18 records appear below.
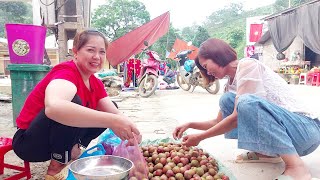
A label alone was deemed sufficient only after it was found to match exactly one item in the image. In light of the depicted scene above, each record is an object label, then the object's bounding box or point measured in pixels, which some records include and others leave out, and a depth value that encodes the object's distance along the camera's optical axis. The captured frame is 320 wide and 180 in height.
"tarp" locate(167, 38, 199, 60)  20.67
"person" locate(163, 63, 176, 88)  10.55
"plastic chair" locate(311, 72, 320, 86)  10.98
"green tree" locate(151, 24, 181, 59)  33.97
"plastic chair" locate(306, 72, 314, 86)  11.51
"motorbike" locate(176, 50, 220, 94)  8.11
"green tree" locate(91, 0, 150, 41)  32.50
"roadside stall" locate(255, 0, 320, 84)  10.96
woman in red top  1.53
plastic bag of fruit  1.67
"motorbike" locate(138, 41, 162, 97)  7.91
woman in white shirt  1.68
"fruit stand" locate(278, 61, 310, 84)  13.01
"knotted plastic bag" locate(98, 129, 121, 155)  1.96
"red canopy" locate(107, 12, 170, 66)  9.13
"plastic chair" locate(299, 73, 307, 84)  12.20
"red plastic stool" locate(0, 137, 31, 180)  1.84
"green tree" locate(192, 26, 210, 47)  33.09
